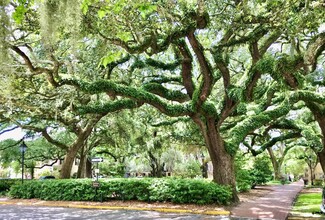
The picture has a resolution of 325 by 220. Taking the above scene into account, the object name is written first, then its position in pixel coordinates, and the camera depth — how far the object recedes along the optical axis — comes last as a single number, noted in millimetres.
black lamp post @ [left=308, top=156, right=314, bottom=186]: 31423
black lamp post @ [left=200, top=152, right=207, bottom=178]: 28769
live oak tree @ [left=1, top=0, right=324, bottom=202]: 7093
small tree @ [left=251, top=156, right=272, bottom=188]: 24181
